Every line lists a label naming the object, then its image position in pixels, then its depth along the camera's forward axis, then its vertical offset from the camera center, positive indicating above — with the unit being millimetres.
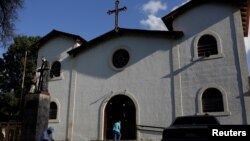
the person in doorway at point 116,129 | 10193 -941
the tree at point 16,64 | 24790 +5371
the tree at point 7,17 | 9605 +4333
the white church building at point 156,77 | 10357 +1850
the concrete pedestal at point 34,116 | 9488 -286
